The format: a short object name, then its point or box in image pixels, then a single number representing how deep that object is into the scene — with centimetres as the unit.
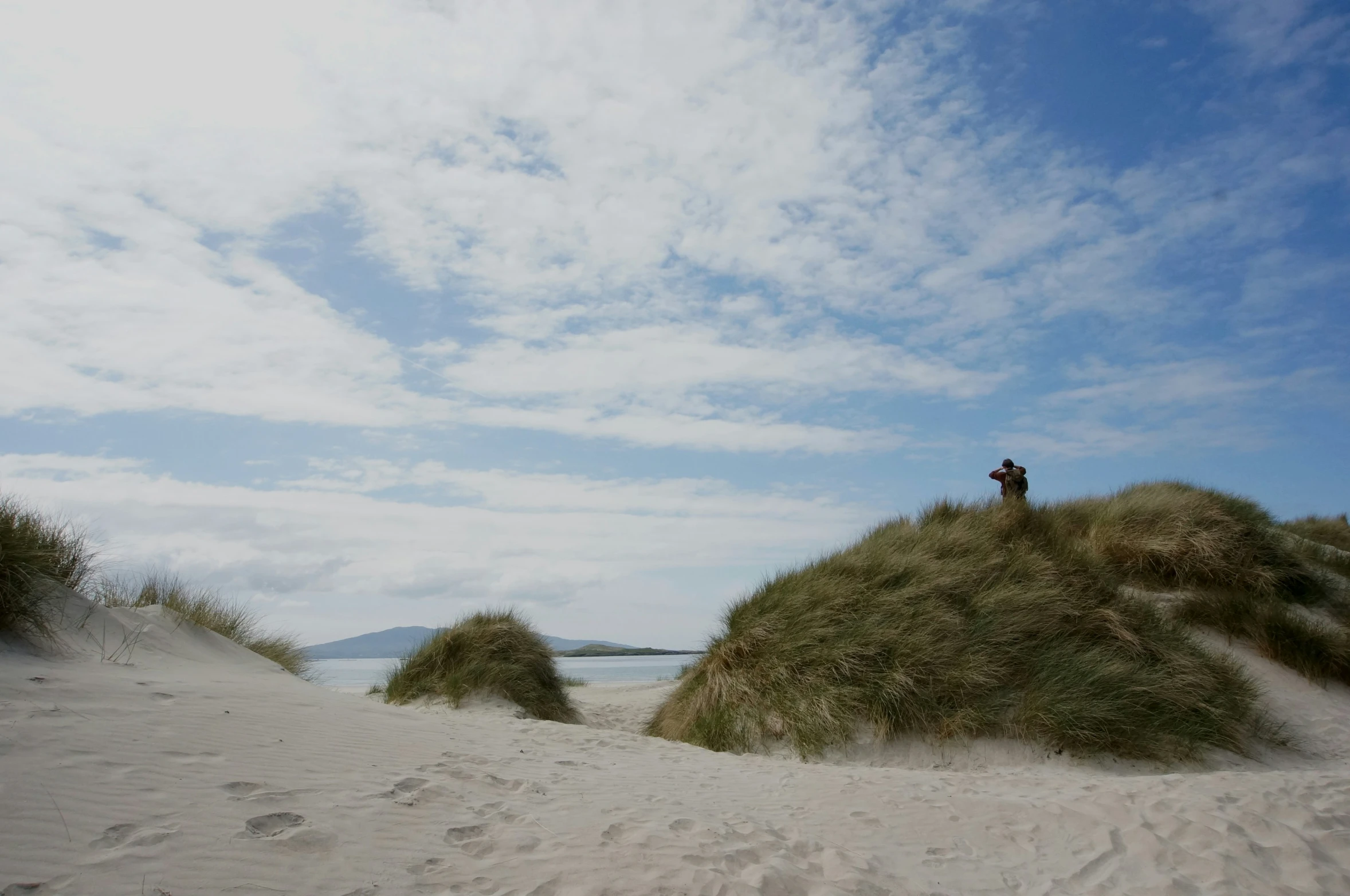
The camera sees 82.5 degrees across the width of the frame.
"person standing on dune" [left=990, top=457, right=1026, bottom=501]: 1246
